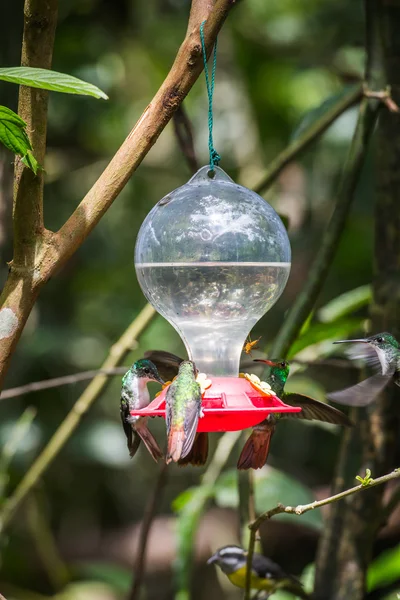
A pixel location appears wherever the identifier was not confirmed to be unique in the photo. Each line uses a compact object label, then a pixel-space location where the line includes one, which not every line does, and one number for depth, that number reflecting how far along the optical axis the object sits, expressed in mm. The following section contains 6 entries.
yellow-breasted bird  6093
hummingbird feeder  4145
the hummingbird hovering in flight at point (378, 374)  4613
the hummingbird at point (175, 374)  4102
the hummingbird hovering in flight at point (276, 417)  4137
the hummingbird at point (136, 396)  4266
